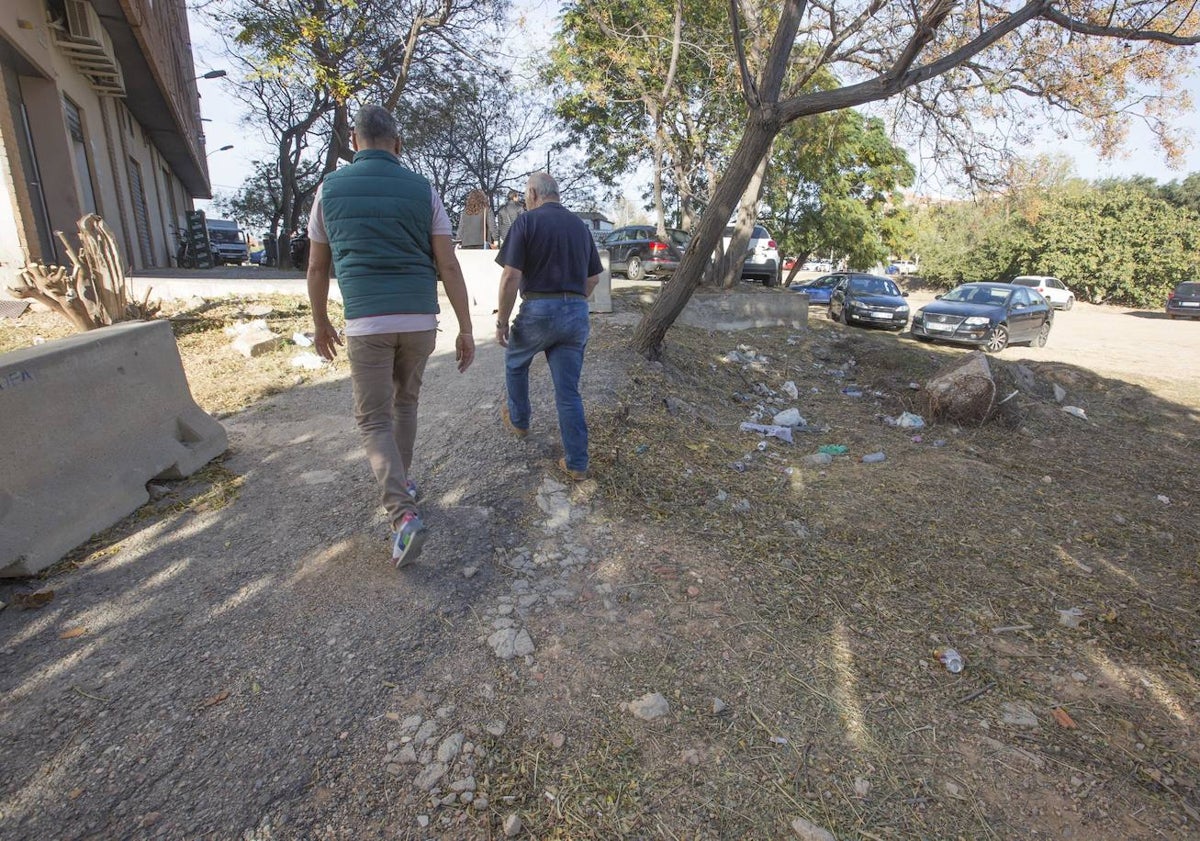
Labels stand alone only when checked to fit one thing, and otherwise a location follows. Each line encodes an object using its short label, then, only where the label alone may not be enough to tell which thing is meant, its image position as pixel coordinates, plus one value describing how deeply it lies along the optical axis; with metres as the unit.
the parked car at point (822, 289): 24.28
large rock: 6.76
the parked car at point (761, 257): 18.11
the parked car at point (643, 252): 17.03
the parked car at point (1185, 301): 22.86
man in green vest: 2.65
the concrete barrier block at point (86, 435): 2.80
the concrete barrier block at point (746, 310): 11.53
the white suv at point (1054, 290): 26.75
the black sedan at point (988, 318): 14.15
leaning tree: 5.79
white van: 27.89
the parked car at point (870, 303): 17.02
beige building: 8.25
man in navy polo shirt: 3.51
